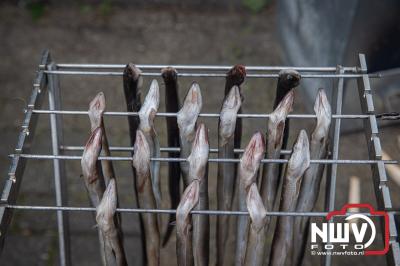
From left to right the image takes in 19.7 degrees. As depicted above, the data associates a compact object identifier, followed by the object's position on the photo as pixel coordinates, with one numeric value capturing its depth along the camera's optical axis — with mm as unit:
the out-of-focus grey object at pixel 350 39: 2306
